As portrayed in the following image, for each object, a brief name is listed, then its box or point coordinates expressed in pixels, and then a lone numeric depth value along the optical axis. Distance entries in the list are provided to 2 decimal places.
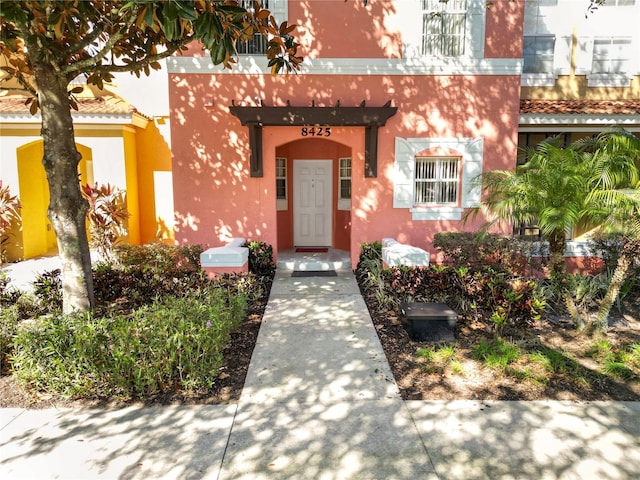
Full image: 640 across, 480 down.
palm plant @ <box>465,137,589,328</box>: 5.35
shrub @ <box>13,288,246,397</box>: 4.18
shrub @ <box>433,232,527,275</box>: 7.18
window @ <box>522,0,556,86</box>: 10.05
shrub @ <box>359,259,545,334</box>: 5.75
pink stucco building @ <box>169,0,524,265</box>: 8.70
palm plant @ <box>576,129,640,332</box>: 5.06
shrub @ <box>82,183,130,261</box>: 9.18
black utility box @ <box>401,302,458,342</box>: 5.55
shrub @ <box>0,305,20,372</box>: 4.77
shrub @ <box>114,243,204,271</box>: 7.45
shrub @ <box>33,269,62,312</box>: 6.56
